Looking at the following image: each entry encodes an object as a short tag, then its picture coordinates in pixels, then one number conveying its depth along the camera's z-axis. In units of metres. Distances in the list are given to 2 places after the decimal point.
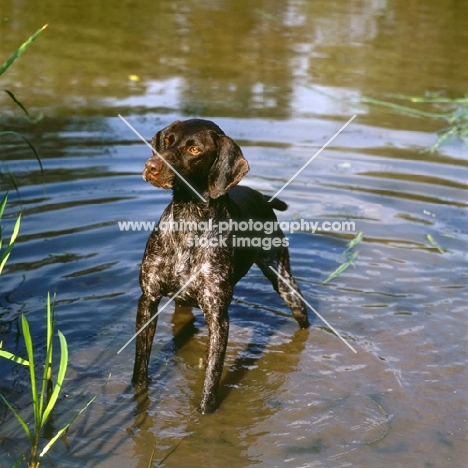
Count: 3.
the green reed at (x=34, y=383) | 4.64
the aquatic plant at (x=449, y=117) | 11.76
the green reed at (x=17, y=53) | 5.09
